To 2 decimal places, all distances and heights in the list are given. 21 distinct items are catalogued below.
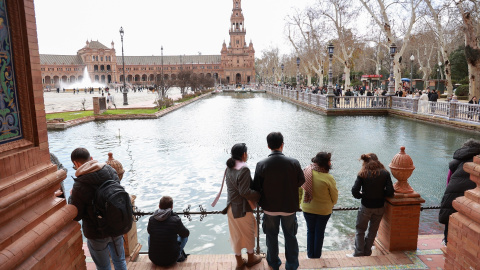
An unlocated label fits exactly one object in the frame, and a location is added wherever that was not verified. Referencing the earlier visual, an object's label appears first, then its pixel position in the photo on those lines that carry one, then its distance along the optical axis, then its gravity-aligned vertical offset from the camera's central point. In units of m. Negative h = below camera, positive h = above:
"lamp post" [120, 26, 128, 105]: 33.83 -0.92
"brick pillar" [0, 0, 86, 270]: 2.51 -0.66
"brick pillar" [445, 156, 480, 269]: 3.07 -1.35
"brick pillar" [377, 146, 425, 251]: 4.20 -1.59
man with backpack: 3.12 -1.04
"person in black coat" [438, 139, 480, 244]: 3.96 -1.13
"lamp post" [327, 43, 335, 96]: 25.00 +0.02
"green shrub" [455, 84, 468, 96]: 31.68 -0.90
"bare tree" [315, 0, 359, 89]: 33.12 +6.38
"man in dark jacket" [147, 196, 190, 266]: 4.05 -1.70
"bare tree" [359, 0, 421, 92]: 24.79 +4.12
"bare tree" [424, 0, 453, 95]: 23.79 +1.57
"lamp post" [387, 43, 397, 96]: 23.94 +0.45
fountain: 108.62 +1.95
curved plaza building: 120.25 +8.23
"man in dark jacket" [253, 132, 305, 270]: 3.67 -1.15
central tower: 123.02 +10.35
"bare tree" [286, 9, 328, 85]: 38.62 +6.47
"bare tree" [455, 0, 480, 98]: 18.72 +1.58
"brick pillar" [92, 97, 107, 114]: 24.14 -1.13
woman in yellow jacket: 4.11 -1.29
